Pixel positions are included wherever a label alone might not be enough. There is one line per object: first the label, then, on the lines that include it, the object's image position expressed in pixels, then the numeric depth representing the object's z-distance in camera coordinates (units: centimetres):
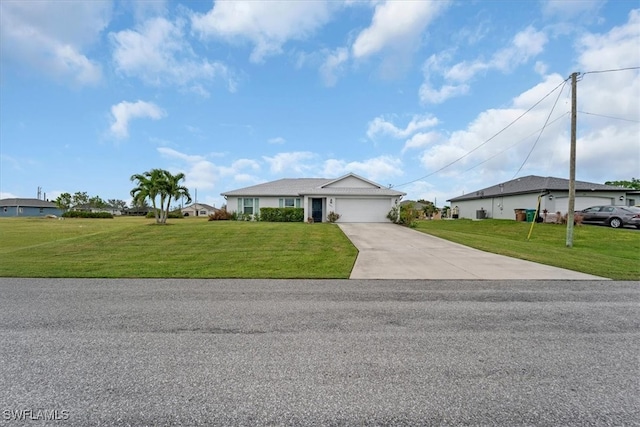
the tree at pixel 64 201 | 6062
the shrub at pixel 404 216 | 2127
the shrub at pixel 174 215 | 4847
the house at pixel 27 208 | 6412
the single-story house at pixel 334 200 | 2358
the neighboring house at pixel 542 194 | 2378
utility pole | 1334
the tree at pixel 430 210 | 4116
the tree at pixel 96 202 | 7058
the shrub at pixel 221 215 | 2506
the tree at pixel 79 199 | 6395
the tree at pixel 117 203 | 9473
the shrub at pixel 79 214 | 5050
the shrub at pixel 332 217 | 2305
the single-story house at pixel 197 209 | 7394
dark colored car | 1914
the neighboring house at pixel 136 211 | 7880
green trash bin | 2352
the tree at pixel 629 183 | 4853
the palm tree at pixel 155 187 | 2172
